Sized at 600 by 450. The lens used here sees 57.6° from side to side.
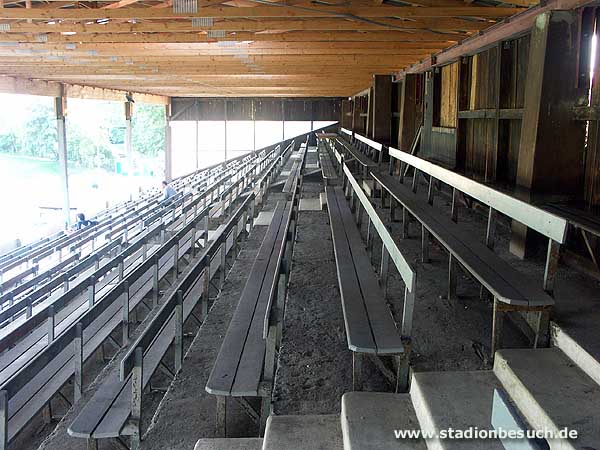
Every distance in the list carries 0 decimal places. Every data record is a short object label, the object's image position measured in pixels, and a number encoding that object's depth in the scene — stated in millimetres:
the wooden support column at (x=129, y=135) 17742
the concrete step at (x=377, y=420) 2111
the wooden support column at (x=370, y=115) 11609
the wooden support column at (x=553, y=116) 3512
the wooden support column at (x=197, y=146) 22509
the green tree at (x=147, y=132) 46938
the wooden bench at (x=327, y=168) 8664
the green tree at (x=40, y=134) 44281
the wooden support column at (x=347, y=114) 20109
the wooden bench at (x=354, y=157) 7227
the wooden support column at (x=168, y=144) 22188
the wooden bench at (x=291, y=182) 8367
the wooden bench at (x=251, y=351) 2645
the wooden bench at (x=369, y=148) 7571
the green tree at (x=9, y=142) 44969
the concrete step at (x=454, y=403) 1969
